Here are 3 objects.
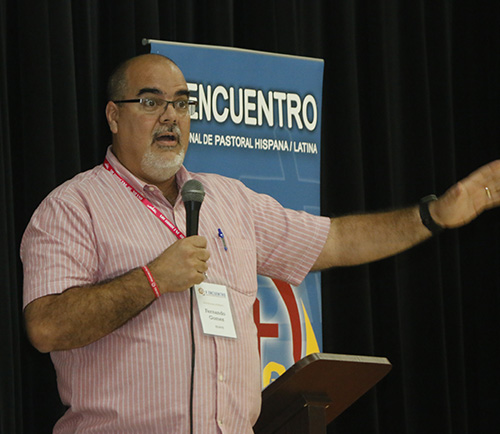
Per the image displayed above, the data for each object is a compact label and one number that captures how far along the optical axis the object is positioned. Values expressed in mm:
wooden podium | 5814
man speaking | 5835
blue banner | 6749
